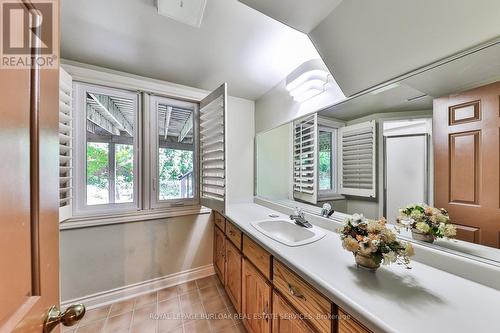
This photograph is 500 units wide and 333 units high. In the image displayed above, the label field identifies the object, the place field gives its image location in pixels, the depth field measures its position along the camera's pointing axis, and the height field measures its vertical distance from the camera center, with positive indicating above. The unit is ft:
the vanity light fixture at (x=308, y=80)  5.00 +2.39
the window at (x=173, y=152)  6.88 +0.53
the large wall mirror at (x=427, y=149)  2.68 +0.30
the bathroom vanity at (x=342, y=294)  1.98 -1.58
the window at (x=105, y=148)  5.84 +0.59
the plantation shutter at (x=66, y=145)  4.95 +0.60
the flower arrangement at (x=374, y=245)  2.57 -1.11
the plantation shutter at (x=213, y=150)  5.69 +0.55
